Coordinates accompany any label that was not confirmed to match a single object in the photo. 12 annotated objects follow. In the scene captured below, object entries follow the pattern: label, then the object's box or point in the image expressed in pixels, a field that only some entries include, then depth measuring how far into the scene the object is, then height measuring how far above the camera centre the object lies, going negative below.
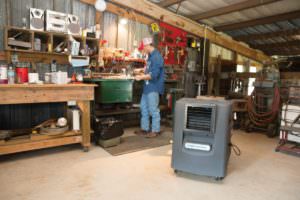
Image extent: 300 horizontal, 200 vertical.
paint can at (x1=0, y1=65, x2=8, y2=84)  2.64 +0.01
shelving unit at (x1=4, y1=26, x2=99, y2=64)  3.24 +0.53
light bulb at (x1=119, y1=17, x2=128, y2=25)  4.48 +1.20
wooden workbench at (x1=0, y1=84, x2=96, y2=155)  2.56 -0.27
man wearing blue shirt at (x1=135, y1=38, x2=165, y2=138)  3.74 -0.09
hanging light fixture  3.98 +1.34
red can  2.83 +0.03
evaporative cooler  2.25 -0.55
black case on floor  3.27 -0.72
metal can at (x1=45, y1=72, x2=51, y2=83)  3.06 +0.00
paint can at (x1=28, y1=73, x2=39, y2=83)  2.84 +0.00
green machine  3.67 -0.16
